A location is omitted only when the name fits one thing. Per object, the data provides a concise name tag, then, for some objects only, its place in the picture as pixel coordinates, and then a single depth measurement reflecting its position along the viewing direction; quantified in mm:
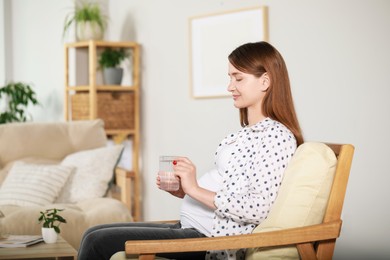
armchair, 1959
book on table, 2820
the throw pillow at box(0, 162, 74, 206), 3900
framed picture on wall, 4730
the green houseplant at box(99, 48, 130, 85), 5625
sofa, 3572
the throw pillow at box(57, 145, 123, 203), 4059
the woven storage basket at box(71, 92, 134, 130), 5562
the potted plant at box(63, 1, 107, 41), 5633
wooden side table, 2627
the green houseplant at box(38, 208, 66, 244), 2889
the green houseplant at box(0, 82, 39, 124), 5841
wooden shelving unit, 5551
